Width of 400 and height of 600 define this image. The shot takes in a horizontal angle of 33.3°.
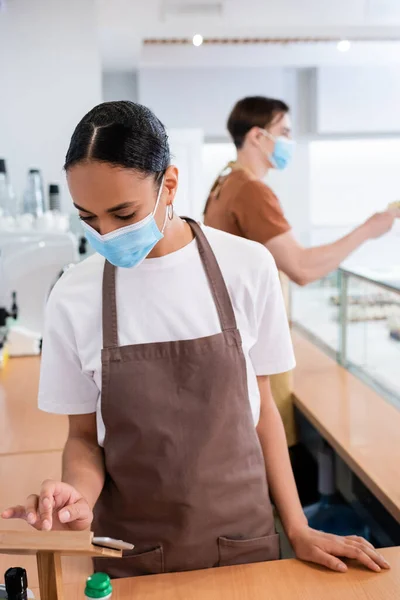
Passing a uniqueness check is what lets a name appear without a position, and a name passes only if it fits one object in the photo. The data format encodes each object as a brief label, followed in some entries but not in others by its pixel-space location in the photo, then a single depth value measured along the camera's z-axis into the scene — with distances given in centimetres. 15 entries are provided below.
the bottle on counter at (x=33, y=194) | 340
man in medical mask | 195
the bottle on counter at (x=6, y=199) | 330
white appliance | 289
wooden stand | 73
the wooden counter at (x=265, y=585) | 103
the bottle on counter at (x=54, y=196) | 330
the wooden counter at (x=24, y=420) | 198
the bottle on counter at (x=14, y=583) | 78
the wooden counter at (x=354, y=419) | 164
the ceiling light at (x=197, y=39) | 457
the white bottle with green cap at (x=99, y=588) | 92
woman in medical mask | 111
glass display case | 231
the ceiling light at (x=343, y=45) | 491
